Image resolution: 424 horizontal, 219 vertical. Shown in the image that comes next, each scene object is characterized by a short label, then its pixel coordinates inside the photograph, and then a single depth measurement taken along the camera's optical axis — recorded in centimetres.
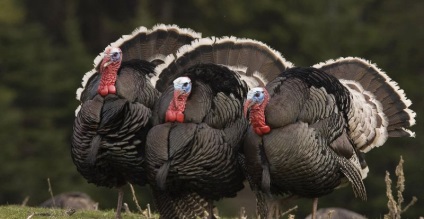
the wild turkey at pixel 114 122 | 1906
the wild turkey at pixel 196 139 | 1828
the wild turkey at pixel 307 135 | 1756
